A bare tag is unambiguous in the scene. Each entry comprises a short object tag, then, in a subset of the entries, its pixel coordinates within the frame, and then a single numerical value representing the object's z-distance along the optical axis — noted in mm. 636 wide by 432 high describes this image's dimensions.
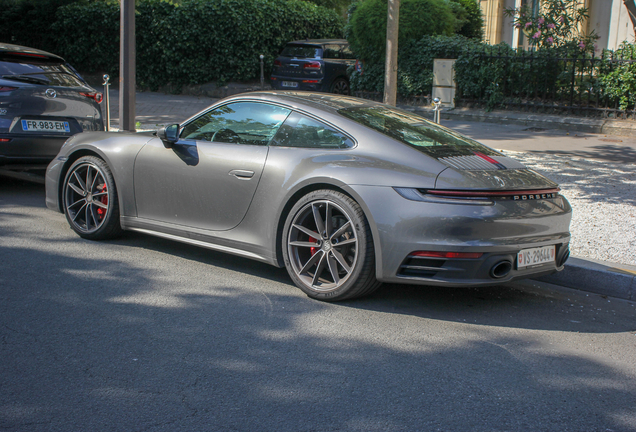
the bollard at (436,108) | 7424
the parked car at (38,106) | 6949
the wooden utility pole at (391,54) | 8047
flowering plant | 14305
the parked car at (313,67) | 17234
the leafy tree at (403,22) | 15789
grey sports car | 3816
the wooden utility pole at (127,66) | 8852
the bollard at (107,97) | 10009
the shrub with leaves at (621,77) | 12359
